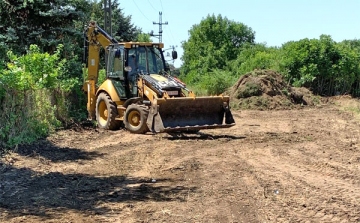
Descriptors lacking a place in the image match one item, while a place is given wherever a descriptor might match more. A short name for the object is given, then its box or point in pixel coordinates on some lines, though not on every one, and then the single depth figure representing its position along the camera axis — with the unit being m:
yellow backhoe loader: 12.33
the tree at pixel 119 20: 36.90
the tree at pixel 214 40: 57.31
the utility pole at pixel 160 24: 54.08
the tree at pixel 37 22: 18.28
